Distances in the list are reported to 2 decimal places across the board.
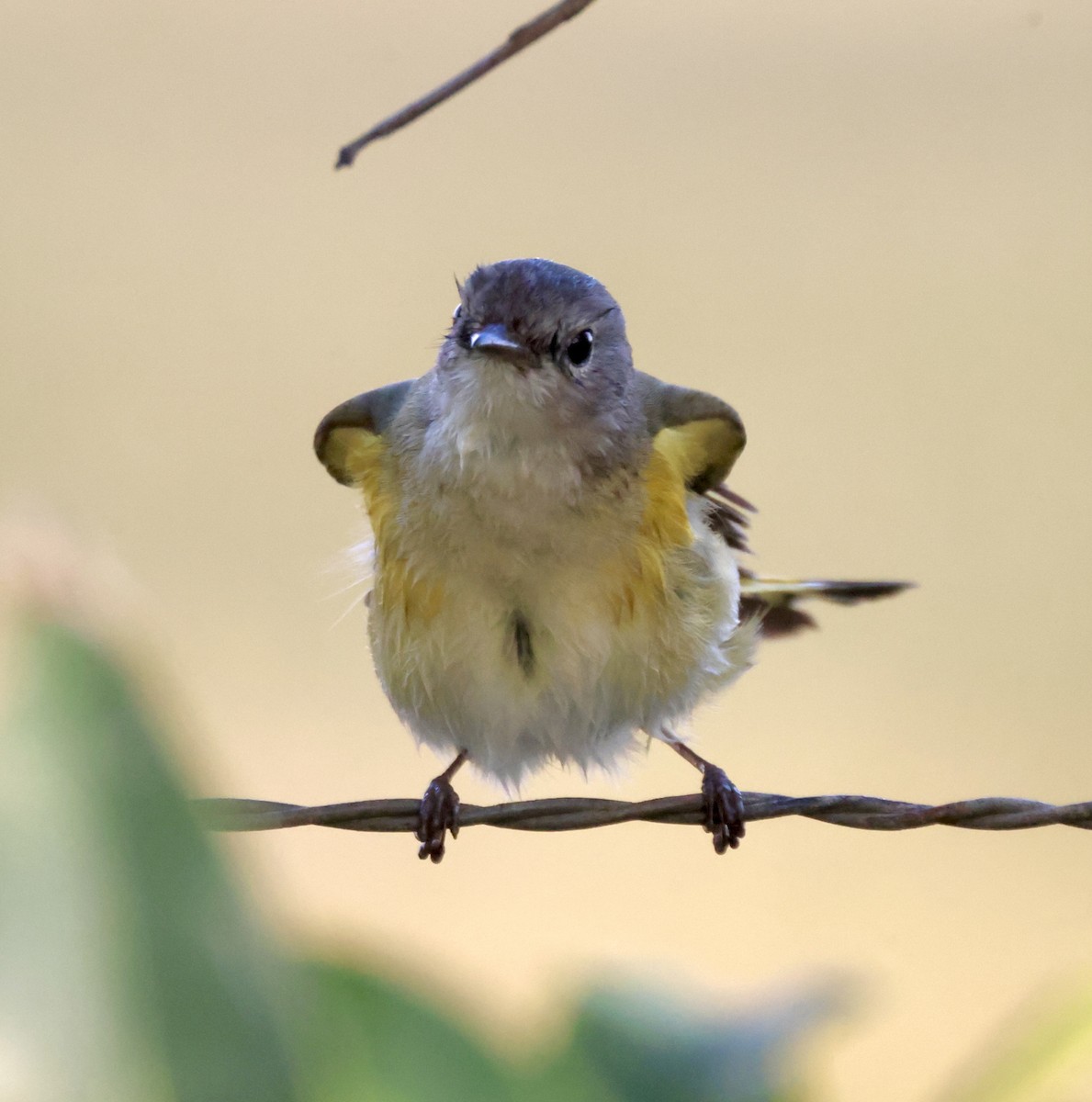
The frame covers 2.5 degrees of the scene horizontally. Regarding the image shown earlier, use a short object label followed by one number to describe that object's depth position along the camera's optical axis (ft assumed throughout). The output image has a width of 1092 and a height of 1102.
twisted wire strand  7.32
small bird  7.42
